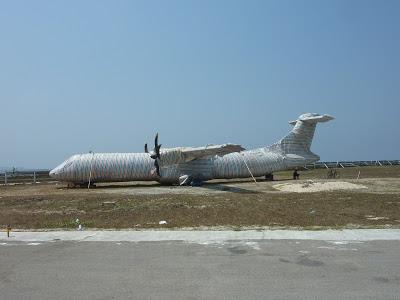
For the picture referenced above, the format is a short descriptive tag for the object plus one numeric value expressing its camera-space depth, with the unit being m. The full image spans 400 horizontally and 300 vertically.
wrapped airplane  37.97
